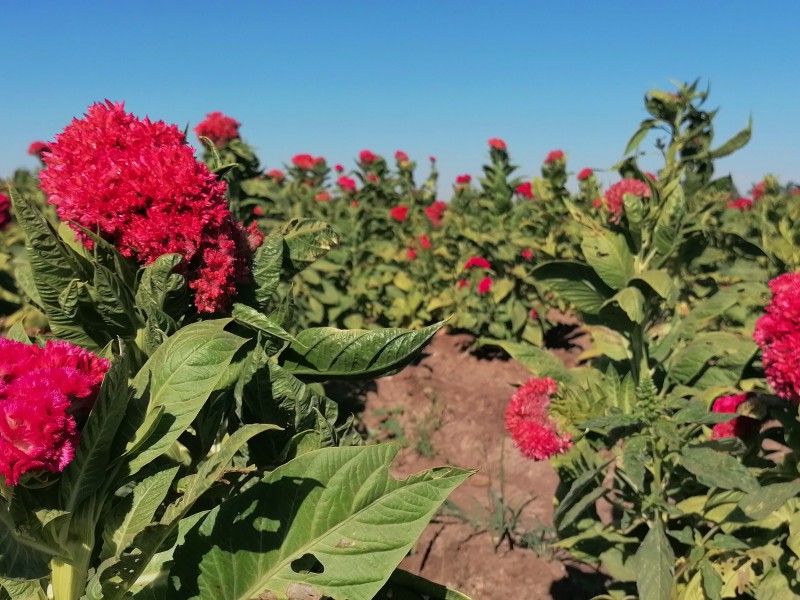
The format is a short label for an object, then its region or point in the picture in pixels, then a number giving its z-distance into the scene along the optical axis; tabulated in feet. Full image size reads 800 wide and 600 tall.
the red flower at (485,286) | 23.43
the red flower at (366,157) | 36.81
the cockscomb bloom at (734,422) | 7.60
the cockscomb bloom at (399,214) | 31.55
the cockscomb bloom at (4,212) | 12.33
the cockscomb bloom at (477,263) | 23.96
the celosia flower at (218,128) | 15.17
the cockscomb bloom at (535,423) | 7.72
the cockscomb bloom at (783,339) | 6.48
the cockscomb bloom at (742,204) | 27.48
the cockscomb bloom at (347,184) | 33.01
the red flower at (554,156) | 29.91
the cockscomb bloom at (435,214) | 32.71
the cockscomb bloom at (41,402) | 2.93
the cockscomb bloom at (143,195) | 4.01
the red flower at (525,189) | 28.71
